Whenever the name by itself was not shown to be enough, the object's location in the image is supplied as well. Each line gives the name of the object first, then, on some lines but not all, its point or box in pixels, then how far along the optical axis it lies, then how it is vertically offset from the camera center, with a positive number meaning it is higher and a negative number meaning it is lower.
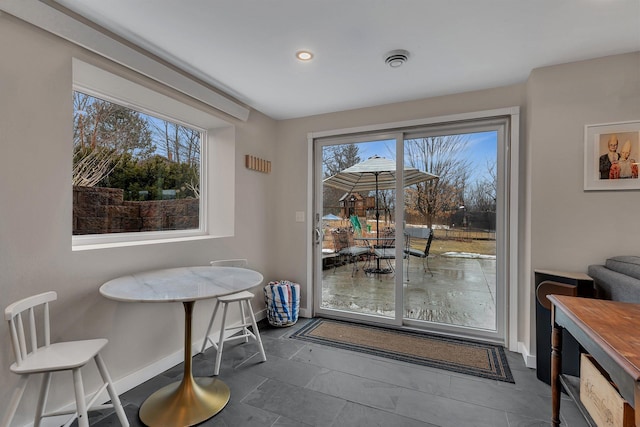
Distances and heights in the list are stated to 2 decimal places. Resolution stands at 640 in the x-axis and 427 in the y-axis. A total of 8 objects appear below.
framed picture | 2.05 +0.42
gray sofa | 1.61 -0.40
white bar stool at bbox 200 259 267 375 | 2.24 -0.89
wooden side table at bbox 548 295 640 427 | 0.86 -0.44
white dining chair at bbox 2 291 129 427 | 1.28 -0.71
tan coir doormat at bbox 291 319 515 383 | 2.32 -1.24
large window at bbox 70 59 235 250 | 2.00 +0.41
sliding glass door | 2.80 -0.16
